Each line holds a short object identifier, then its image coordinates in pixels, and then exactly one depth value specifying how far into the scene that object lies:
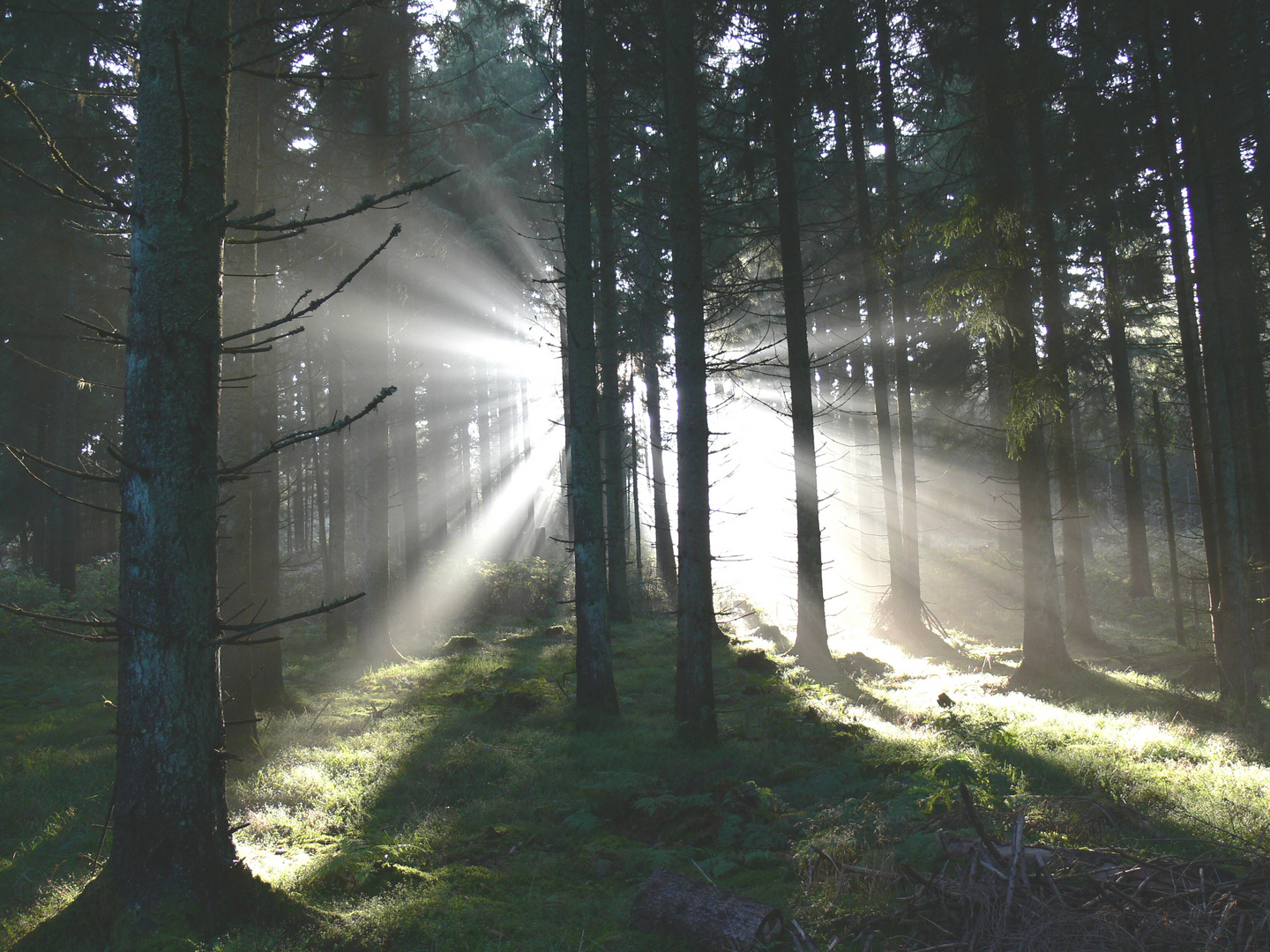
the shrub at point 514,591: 19.64
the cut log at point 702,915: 3.41
